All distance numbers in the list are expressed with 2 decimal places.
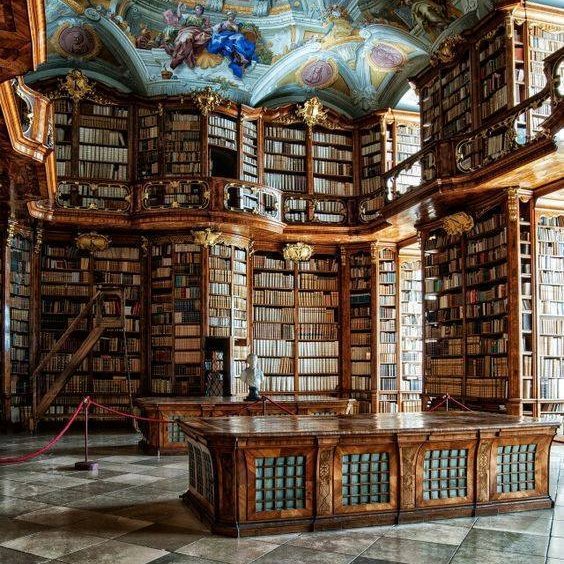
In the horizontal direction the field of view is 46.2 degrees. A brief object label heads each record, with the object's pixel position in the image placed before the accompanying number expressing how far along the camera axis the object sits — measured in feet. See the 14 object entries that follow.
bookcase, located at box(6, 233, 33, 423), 37.06
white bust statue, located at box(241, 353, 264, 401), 28.25
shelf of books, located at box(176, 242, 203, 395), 38.37
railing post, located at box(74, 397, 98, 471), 23.71
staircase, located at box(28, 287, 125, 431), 33.98
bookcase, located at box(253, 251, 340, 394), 42.09
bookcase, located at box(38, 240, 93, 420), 38.42
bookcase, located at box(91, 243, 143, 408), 38.91
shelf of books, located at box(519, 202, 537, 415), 29.50
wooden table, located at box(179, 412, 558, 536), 15.25
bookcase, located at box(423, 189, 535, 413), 29.53
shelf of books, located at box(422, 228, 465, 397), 33.42
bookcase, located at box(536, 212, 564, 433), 29.84
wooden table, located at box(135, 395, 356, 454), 27.91
